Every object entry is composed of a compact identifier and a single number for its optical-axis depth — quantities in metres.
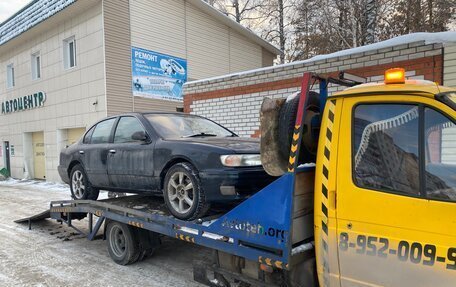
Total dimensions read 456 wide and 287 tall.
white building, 13.84
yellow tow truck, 2.43
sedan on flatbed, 3.92
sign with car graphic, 14.39
